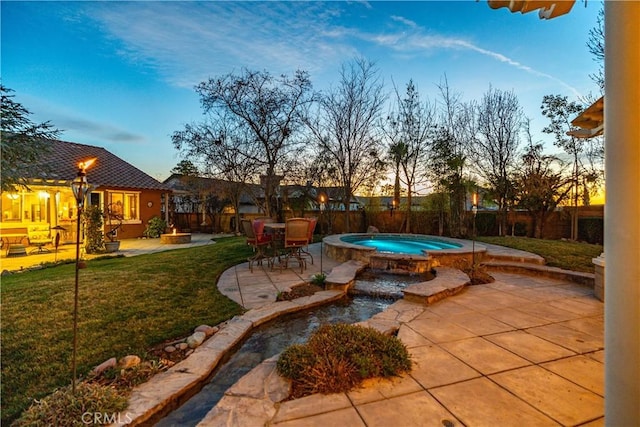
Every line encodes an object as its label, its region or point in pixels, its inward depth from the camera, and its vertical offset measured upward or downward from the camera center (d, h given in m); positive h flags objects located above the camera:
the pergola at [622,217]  1.05 -0.04
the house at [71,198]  10.30 +0.52
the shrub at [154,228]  13.36 -0.88
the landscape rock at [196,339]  2.99 -1.43
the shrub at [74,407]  1.73 -1.29
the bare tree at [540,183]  11.05 +0.97
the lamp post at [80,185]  2.15 +0.20
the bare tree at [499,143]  11.76 +2.78
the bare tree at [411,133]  12.42 +3.38
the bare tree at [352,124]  12.24 +3.81
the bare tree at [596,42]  6.71 +4.11
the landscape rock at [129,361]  2.48 -1.38
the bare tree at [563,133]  10.80 +2.92
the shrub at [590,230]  10.88 -0.91
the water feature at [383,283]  4.88 -1.49
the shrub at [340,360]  2.17 -1.27
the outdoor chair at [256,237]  6.44 -0.67
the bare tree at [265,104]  11.90 +4.64
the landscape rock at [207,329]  3.26 -1.43
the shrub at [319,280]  5.17 -1.33
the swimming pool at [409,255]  6.37 -1.17
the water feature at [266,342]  2.05 -1.53
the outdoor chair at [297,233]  6.09 -0.55
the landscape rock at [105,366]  2.41 -1.38
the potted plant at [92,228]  8.89 -0.57
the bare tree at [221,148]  13.20 +2.95
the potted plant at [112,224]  9.19 -0.61
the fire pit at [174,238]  11.59 -1.21
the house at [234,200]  14.00 +0.47
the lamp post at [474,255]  5.71 -1.12
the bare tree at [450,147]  12.17 +2.67
